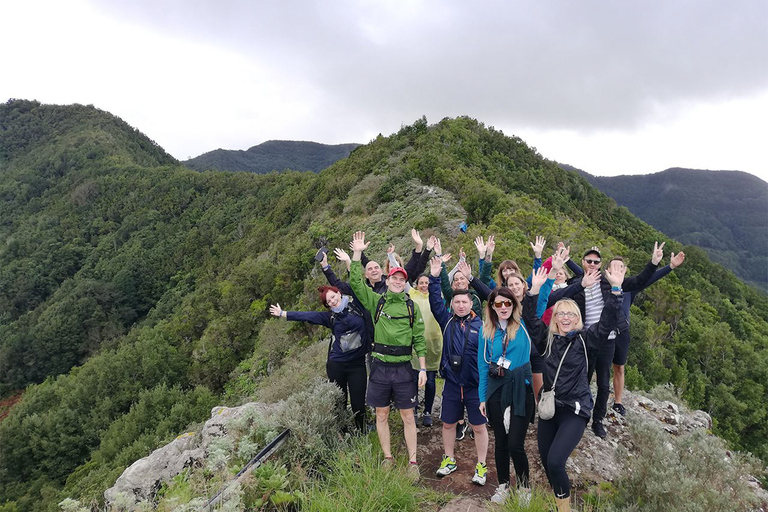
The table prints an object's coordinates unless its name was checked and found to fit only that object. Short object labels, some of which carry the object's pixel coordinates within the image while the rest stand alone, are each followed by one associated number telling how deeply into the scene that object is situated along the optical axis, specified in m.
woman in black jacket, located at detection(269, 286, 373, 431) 4.28
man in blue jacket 3.85
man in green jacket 3.86
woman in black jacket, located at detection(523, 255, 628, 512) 3.12
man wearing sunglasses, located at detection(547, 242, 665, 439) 4.34
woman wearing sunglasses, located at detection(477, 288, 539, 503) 3.43
